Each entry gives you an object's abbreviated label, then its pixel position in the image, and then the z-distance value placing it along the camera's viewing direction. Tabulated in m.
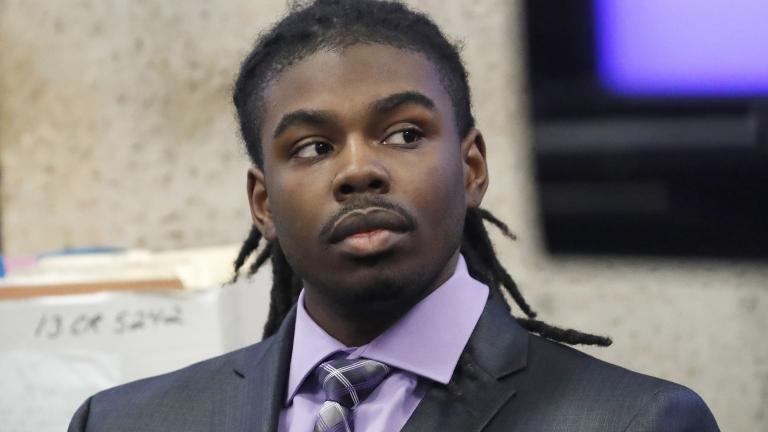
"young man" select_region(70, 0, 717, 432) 4.51
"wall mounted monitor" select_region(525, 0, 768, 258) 4.85
